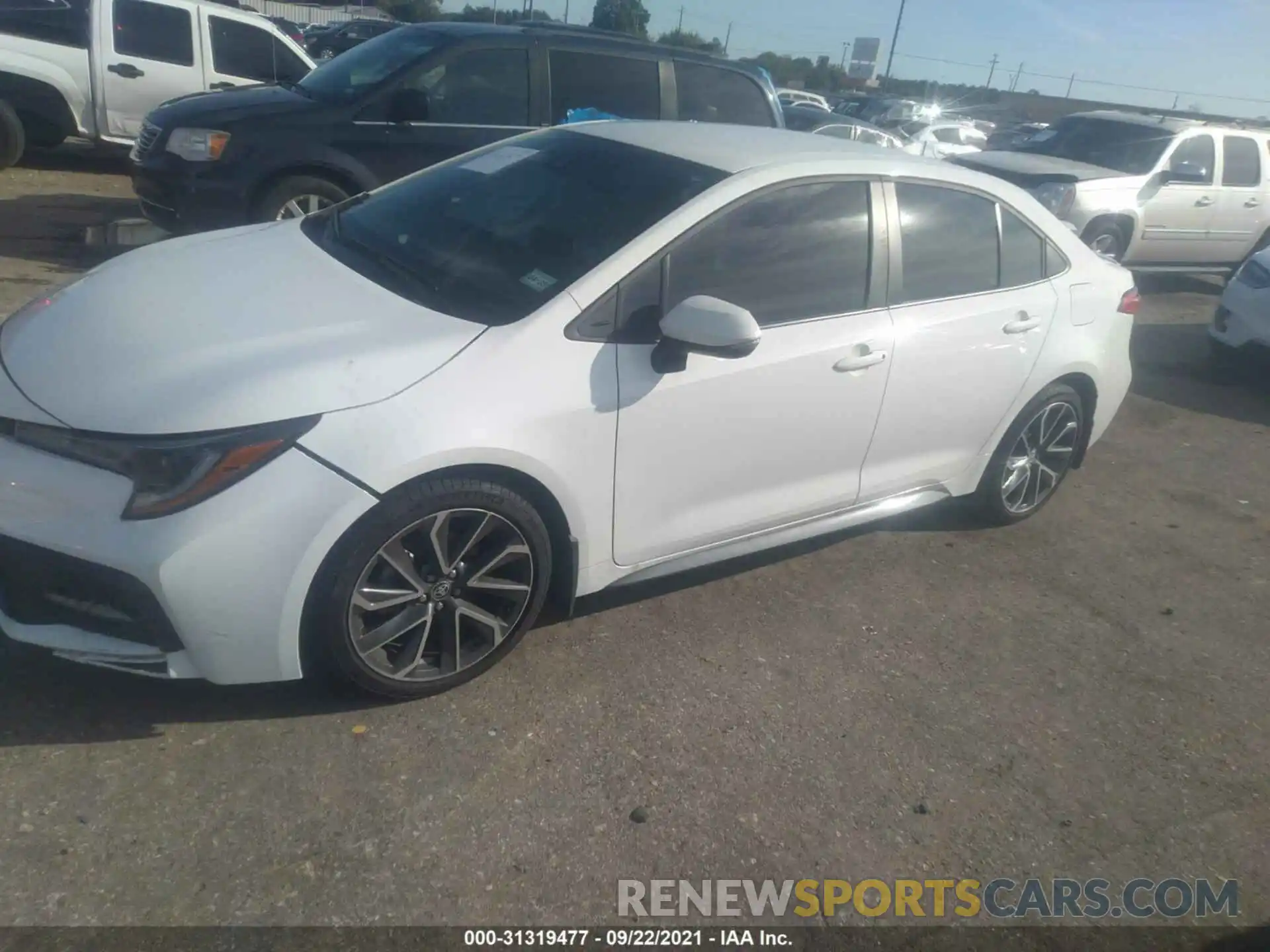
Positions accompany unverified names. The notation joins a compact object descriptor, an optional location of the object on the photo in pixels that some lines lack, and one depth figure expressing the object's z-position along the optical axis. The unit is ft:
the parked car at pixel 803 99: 95.66
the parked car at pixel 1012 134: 83.94
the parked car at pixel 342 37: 67.67
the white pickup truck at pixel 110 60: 31.99
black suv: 21.97
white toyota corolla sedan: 8.76
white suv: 32.76
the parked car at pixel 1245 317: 25.22
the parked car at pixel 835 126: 53.31
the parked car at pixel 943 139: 66.08
